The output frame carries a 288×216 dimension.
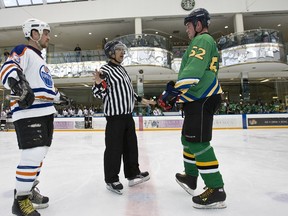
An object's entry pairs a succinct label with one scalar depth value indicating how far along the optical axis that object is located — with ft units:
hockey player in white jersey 4.55
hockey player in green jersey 5.04
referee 6.47
